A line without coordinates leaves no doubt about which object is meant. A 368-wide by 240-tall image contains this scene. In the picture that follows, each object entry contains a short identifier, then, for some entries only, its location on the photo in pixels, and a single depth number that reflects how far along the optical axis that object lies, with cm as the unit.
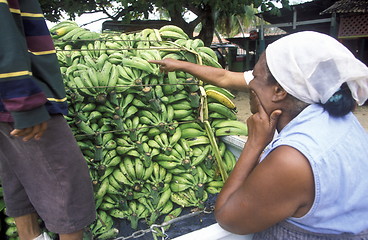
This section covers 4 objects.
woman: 100
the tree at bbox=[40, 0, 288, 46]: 639
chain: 157
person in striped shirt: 103
